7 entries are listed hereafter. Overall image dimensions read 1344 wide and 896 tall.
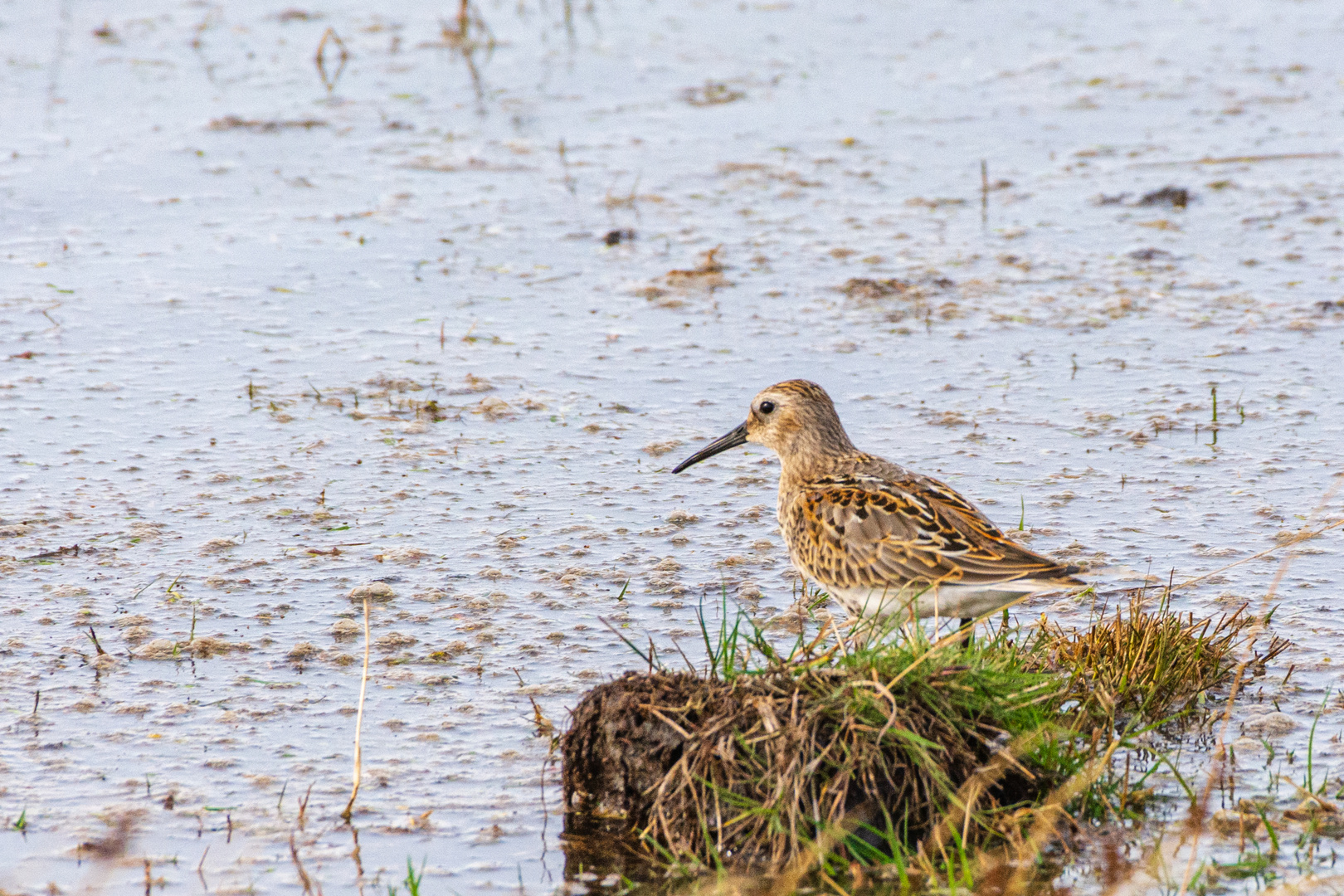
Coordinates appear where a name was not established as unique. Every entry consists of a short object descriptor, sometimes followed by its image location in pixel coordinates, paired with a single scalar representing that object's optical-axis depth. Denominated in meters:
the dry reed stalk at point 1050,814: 9.36
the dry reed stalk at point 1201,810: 8.99
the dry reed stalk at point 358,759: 9.95
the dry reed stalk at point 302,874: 9.14
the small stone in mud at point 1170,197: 23.55
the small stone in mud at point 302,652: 12.37
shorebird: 11.09
